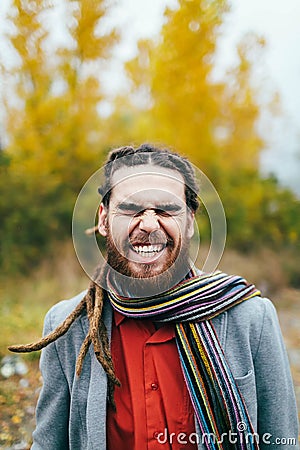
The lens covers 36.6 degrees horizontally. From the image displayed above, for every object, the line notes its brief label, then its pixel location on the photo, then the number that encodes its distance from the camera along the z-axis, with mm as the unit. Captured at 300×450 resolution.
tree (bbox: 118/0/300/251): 7250
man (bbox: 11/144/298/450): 1400
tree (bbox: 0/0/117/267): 6605
